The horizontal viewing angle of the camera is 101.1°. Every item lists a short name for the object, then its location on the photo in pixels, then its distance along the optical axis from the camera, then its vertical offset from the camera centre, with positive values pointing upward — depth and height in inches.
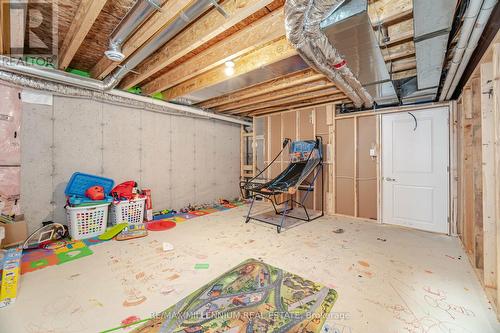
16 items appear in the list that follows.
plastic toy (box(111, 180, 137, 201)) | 140.5 -16.3
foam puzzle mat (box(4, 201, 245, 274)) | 90.5 -41.9
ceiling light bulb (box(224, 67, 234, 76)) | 113.2 +53.8
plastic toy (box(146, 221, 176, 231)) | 140.0 -40.8
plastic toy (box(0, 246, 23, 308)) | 66.3 -38.1
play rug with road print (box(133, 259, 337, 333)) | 57.7 -44.4
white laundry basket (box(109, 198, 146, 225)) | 138.9 -30.3
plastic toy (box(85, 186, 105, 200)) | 125.1 -15.1
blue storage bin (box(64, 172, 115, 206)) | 120.8 -11.1
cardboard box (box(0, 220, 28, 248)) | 104.0 -33.4
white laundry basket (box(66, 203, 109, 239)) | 118.3 -31.1
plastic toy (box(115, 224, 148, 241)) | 121.2 -39.9
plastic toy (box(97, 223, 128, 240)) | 121.5 -39.4
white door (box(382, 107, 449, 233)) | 137.6 -2.4
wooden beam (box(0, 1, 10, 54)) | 73.0 +57.3
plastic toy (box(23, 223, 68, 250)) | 107.3 -37.1
